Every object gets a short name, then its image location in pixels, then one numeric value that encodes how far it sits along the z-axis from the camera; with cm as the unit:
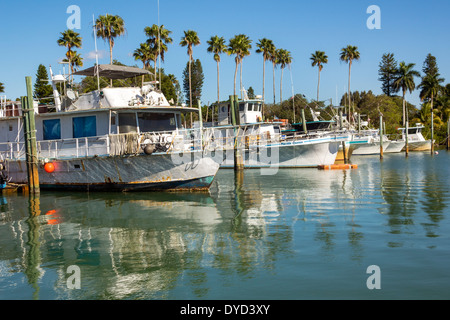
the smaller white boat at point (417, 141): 5759
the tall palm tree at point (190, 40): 5069
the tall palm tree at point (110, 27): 4447
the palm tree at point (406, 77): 7326
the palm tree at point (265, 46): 5968
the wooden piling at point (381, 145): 4128
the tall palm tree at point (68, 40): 4538
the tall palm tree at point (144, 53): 4606
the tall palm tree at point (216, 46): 5231
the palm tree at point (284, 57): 6581
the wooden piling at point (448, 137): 5995
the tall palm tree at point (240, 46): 5294
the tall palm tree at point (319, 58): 6769
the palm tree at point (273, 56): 6075
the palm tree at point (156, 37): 4622
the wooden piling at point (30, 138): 1873
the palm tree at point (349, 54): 6825
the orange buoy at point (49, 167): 1919
